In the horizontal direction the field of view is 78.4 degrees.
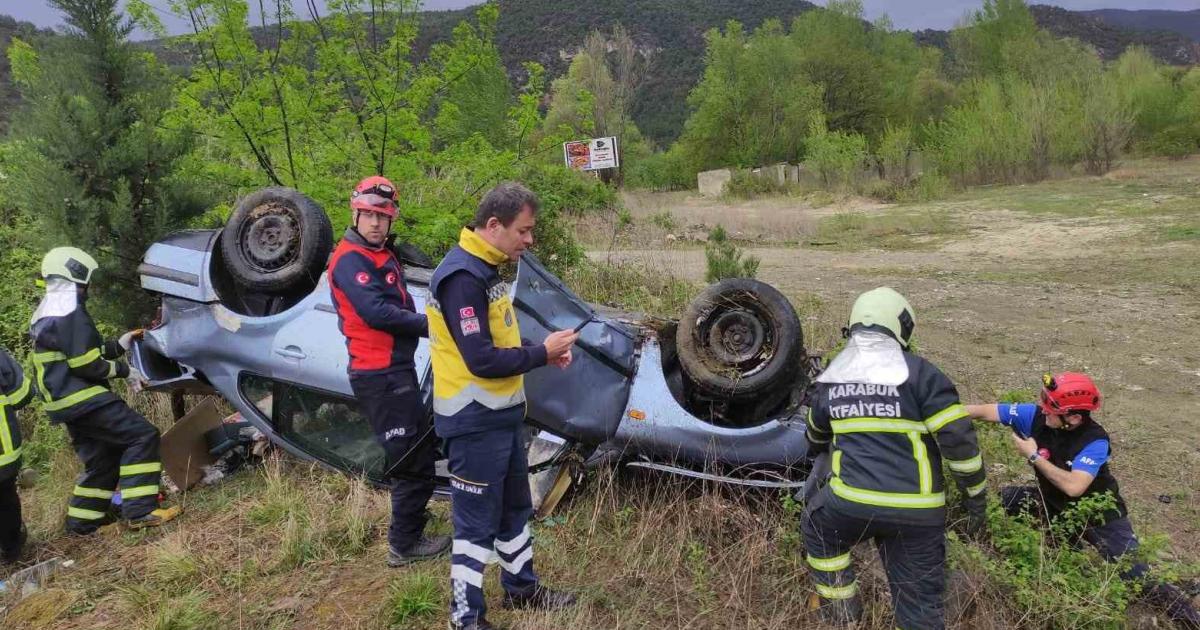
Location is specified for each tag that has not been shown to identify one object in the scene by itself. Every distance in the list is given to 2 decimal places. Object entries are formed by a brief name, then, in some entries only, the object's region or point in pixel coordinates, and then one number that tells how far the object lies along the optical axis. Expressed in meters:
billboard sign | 16.33
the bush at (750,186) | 29.55
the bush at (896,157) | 26.16
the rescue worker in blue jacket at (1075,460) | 3.01
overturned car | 3.38
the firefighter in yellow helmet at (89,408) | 3.79
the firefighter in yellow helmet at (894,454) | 2.50
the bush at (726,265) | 6.55
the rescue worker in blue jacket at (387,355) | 3.13
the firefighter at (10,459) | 3.52
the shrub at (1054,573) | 2.70
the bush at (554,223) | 8.00
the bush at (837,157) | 26.33
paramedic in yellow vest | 2.43
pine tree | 4.90
